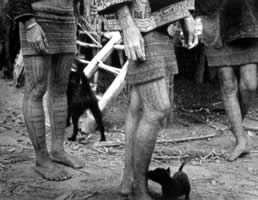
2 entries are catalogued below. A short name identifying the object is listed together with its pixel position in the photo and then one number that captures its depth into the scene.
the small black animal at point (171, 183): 2.87
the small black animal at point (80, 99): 4.93
